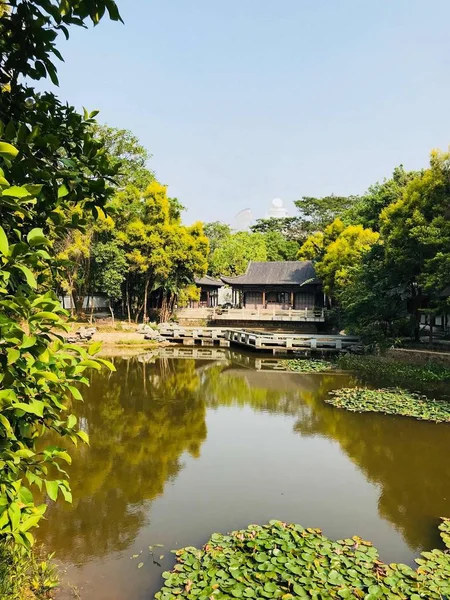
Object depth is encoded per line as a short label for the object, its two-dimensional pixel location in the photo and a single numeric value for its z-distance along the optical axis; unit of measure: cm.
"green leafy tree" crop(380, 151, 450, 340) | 1508
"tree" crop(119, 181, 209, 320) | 2802
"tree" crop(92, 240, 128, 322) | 2616
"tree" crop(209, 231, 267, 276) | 4425
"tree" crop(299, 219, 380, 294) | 2564
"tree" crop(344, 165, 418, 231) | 2636
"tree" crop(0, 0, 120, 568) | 198
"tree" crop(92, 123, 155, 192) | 3033
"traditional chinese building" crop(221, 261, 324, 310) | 3438
